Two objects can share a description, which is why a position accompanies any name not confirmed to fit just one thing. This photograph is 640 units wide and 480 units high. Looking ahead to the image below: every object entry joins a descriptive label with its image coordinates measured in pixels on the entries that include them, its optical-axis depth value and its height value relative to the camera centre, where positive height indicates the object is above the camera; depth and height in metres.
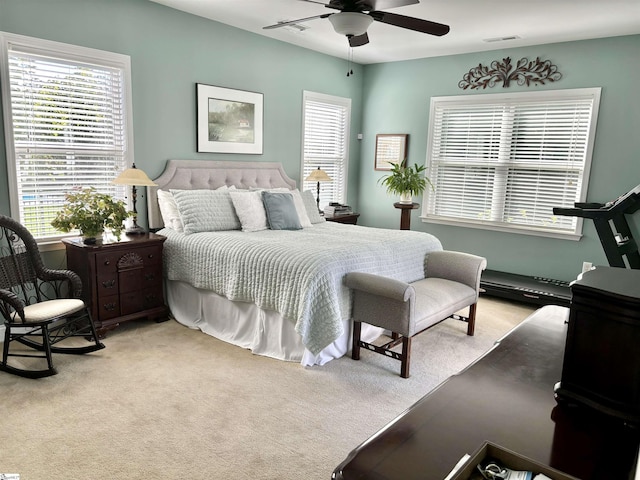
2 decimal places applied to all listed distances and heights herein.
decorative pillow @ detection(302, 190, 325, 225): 5.13 -0.50
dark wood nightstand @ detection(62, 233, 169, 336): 3.76 -1.01
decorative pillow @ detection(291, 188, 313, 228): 4.89 -0.51
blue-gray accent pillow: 4.60 -0.50
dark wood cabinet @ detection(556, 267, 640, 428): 1.14 -0.43
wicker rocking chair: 3.11 -1.07
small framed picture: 6.62 +0.23
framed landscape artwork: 4.95 +0.42
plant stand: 6.06 -0.60
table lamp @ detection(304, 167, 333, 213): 5.86 -0.18
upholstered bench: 3.27 -1.00
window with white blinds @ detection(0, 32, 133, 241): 3.63 +0.25
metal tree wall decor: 5.32 +1.13
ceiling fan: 3.06 +0.97
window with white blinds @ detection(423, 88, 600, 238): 5.27 +0.15
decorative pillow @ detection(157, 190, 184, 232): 4.41 -0.51
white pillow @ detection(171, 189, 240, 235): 4.31 -0.49
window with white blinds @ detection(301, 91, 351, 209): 6.24 +0.30
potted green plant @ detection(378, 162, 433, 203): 6.06 -0.21
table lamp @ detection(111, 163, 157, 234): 4.00 -0.21
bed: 3.37 -0.77
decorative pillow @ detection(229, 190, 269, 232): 4.47 -0.49
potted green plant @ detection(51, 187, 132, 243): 3.72 -0.49
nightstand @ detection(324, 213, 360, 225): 6.00 -0.70
